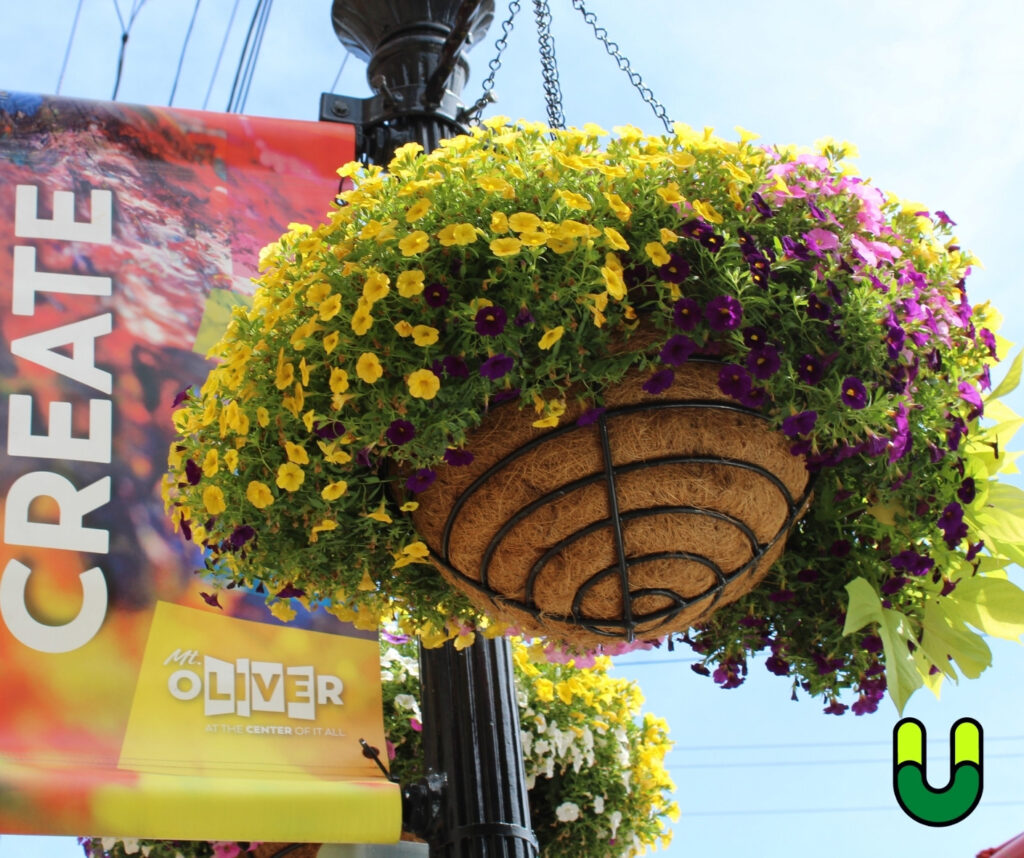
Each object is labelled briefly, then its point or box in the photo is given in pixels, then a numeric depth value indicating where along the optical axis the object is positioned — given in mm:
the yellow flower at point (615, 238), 3203
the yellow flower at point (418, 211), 3224
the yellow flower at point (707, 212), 3258
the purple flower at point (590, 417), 3241
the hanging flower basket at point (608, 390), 3231
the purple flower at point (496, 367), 3188
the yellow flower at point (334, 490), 3275
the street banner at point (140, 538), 3660
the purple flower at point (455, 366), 3227
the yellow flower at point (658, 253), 3225
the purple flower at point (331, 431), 3257
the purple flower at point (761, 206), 3277
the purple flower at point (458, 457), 3262
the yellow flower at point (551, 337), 3184
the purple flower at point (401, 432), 3234
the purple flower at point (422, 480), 3274
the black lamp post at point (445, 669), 3712
